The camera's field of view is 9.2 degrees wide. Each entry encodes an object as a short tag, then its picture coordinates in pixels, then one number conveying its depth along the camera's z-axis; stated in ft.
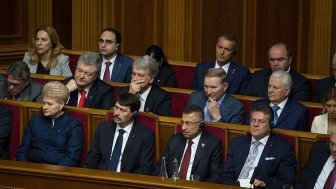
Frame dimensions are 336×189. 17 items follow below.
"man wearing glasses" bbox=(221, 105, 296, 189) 42.18
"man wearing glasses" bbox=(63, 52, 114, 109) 49.37
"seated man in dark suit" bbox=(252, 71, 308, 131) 46.43
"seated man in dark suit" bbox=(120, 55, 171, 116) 48.71
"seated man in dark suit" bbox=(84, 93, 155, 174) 44.49
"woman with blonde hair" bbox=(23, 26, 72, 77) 54.77
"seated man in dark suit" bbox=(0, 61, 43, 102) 48.66
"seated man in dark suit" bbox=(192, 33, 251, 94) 52.51
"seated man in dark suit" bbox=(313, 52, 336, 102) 49.93
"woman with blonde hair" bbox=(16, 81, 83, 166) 45.44
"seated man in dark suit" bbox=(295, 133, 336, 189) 41.20
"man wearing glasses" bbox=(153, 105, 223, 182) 43.21
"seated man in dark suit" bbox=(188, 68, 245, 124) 47.41
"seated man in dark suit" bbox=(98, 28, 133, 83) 54.28
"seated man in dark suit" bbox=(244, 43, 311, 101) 50.35
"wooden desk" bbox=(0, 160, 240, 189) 36.83
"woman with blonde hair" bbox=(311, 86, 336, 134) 44.27
